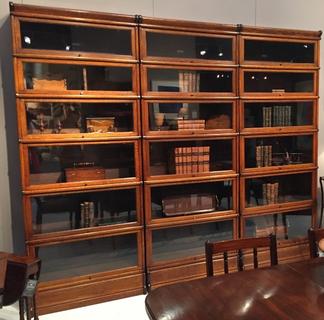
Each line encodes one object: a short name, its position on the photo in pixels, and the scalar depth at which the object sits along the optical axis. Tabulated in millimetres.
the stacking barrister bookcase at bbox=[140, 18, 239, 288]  2850
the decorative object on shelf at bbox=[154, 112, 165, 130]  2902
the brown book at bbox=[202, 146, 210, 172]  3094
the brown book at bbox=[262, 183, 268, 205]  3371
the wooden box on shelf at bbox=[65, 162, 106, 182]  2715
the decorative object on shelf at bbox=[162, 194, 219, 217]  3055
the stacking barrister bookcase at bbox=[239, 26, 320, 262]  3158
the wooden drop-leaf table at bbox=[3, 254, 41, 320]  1784
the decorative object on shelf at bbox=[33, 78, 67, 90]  2535
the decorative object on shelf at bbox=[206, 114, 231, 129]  3105
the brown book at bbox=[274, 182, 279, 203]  3434
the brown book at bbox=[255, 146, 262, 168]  3276
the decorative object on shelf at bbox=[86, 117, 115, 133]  2764
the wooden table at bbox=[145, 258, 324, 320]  1308
